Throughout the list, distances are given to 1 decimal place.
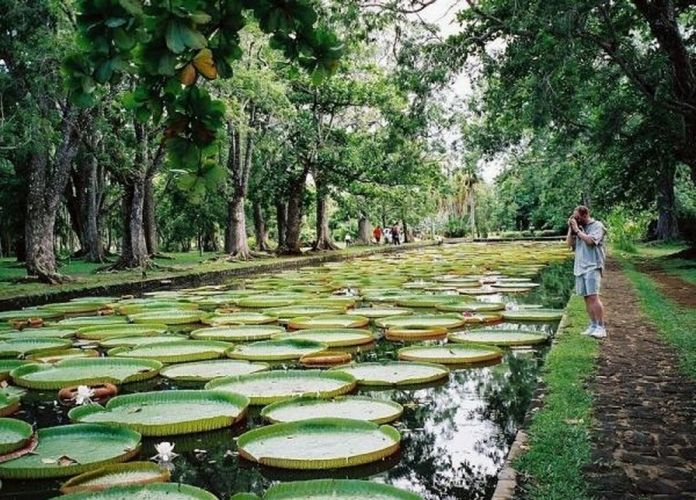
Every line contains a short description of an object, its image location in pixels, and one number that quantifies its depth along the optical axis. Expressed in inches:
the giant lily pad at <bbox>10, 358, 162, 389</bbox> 232.5
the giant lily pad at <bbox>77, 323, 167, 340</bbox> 330.6
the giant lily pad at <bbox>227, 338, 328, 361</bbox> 272.8
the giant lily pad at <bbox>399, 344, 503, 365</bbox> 267.4
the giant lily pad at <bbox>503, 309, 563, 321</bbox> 370.0
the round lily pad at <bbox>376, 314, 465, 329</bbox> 351.3
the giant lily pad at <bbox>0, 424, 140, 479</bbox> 150.5
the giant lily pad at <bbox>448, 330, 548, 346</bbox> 308.0
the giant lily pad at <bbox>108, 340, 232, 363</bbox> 277.0
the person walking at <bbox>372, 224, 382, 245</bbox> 1879.2
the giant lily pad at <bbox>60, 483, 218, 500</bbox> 129.4
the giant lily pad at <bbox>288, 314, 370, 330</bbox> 355.6
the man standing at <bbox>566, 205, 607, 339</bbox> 293.9
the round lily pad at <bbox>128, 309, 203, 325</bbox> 378.6
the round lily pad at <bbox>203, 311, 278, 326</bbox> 365.1
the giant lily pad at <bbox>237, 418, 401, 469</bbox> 154.3
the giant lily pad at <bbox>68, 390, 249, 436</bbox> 184.1
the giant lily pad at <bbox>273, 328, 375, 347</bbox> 307.0
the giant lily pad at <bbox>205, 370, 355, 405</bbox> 211.9
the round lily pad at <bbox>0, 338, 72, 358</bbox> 287.1
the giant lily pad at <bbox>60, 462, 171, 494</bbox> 136.0
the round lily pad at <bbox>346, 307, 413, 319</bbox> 395.5
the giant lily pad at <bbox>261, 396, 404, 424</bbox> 188.4
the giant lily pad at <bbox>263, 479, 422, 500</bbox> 130.2
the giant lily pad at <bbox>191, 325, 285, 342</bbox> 324.9
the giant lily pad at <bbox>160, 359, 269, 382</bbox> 243.6
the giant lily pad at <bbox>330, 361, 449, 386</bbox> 235.9
